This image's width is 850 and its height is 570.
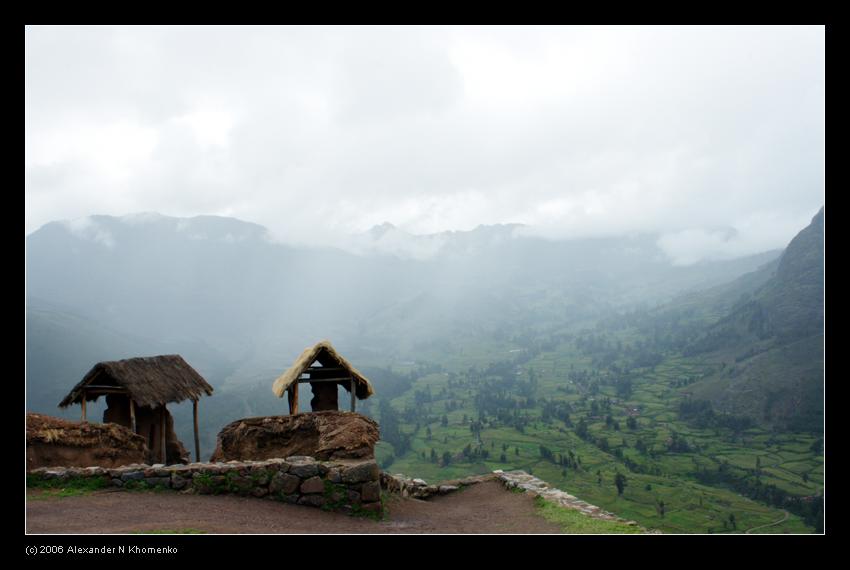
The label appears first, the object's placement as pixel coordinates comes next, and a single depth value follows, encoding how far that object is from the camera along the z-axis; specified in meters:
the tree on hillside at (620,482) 97.75
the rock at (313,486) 12.34
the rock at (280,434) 15.14
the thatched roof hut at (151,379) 21.08
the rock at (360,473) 12.40
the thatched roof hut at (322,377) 18.25
